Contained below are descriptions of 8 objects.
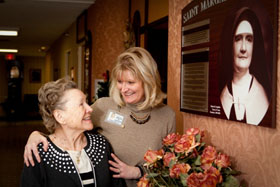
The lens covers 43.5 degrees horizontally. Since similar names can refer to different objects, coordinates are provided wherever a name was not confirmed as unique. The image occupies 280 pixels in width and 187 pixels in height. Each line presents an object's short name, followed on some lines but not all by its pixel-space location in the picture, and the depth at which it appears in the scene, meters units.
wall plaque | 1.58
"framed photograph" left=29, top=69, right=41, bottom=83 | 21.73
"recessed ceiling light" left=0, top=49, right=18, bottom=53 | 18.28
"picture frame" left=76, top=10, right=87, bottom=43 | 8.80
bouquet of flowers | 1.51
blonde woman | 2.25
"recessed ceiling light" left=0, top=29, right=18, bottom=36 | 11.39
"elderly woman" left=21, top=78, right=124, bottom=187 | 1.95
